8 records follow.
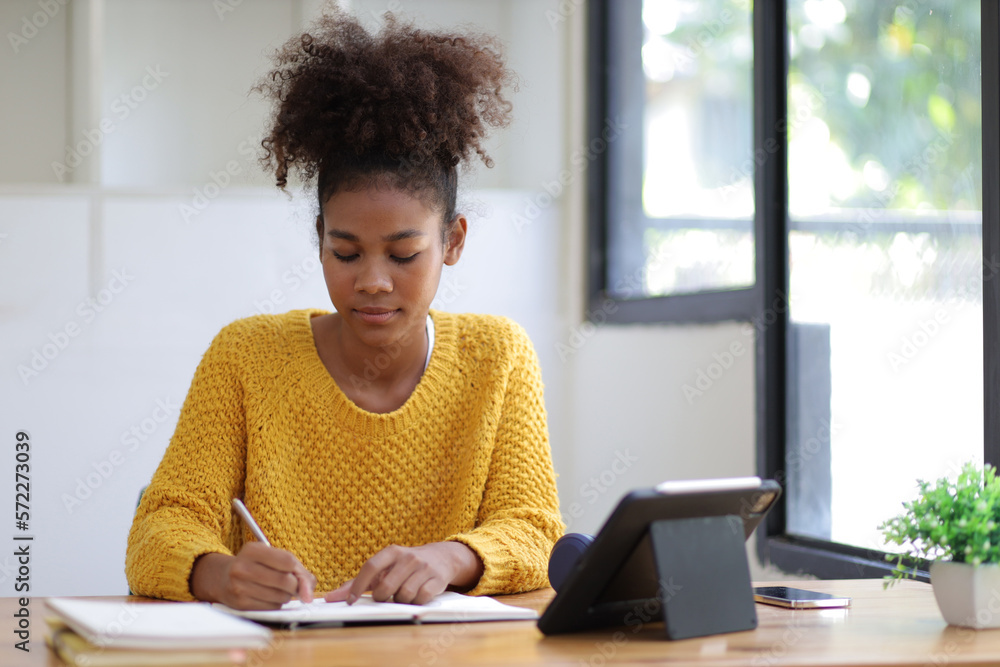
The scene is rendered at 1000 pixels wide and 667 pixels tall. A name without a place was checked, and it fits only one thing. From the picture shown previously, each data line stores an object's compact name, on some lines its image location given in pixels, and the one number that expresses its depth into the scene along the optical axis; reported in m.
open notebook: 2.45
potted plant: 2.48
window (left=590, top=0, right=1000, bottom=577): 3.26
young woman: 2.97
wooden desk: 2.31
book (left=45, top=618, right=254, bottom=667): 2.22
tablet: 2.39
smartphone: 2.63
